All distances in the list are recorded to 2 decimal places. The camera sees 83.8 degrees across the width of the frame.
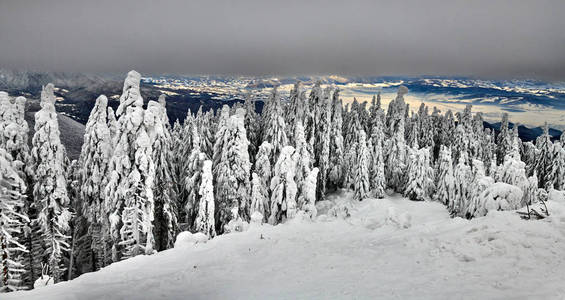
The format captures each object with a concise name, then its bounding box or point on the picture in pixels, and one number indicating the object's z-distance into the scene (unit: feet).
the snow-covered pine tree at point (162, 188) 62.44
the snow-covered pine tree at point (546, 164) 125.39
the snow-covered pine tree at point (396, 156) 151.74
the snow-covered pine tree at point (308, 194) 75.34
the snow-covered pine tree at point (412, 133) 168.56
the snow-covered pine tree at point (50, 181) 69.31
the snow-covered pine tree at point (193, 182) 80.12
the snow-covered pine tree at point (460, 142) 161.79
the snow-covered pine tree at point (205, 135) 98.98
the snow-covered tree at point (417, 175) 129.80
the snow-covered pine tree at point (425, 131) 185.78
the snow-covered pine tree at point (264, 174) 83.35
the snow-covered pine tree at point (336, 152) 147.13
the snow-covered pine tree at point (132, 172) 56.39
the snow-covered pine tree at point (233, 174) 79.36
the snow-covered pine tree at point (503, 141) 189.98
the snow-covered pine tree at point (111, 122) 79.32
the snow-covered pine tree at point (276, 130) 105.29
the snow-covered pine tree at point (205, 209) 69.92
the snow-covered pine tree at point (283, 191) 74.59
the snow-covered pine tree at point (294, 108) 128.84
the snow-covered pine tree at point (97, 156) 73.00
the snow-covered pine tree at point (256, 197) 79.05
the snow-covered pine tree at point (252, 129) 114.51
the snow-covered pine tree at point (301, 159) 95.53
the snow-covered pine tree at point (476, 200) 50.31
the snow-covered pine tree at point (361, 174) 128.88
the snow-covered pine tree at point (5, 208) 36.81
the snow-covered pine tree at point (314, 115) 136.05
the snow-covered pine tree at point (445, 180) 121.89
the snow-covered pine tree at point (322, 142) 136.87
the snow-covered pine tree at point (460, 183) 100.32
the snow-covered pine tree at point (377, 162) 135.64
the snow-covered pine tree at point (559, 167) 123.01
